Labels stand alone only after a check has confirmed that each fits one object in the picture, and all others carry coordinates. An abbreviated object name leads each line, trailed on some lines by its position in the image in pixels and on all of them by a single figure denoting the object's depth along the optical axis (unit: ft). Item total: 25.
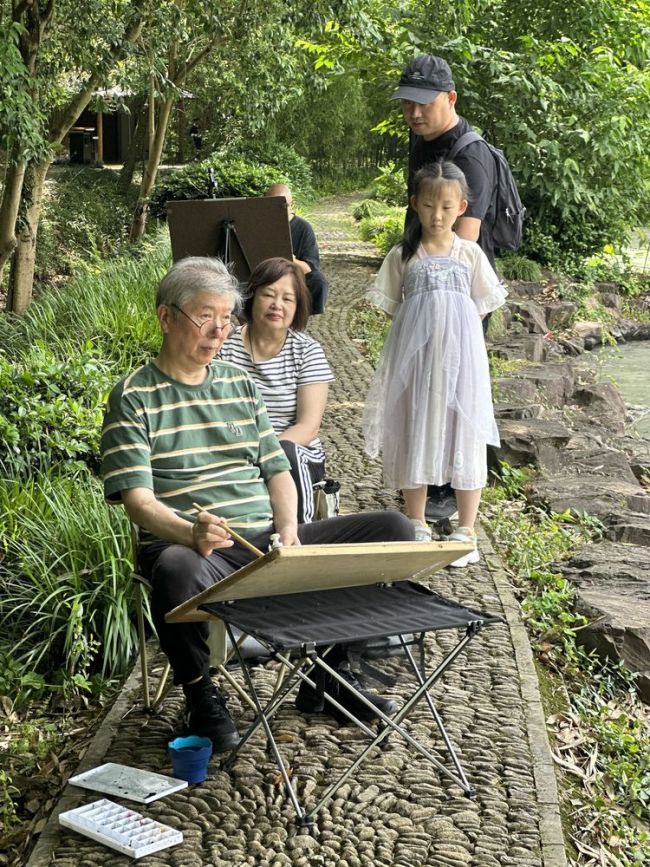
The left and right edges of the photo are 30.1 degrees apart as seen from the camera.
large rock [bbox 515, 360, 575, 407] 32.53
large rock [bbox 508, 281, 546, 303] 49.31
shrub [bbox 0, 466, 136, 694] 13.98
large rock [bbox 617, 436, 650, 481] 28.99
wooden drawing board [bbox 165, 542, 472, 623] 9.62
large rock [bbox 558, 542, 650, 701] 15.51
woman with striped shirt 15.17
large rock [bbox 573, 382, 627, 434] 33.42
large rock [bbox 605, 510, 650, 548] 20.54
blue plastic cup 10.90
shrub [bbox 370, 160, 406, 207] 60.44
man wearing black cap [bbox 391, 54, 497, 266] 17.01
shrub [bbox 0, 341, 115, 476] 18.58
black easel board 20.70
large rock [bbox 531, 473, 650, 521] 21.42
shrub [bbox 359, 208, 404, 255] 59.57
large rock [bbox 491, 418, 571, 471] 23.66
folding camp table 9.80
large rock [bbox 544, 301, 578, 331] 48.03
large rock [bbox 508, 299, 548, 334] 43.68
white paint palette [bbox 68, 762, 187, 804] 10.53
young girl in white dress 16.89
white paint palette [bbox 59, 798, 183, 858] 9.76
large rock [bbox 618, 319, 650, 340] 53.42
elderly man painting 11.14
